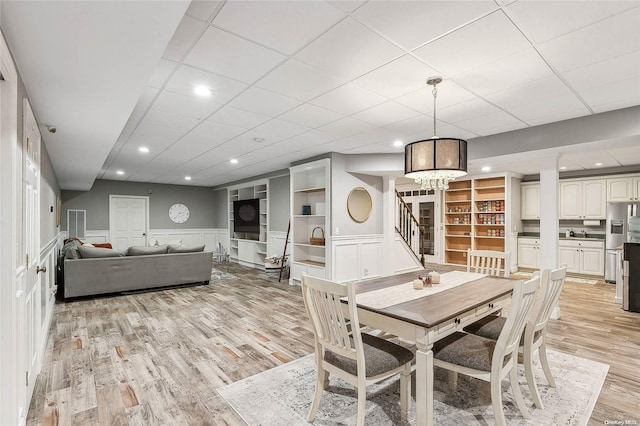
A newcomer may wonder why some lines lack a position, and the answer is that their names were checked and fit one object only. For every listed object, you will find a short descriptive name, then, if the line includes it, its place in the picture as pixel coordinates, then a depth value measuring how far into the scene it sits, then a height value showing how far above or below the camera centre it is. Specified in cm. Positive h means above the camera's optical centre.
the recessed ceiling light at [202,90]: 277 +111
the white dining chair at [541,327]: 218 -80
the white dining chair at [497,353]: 184 -91
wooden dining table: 187 -66
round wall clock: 1017 -2
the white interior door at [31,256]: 213 -37
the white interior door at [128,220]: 927 -23
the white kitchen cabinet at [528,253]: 741 -94
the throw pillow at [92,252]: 508 -66
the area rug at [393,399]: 208 -137
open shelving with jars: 754 -7
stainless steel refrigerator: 602 -35
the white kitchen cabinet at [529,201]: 759 +31
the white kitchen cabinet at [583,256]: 662 -92
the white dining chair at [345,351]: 183 -90
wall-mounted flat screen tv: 847 -9
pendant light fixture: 254 +46
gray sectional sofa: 498 -98
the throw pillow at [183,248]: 596 -69
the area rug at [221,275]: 697 -145
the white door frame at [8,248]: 169 -20
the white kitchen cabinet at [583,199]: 668 +33
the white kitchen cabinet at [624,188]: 622 +51
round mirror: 573 +17
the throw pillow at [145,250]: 553 -68
